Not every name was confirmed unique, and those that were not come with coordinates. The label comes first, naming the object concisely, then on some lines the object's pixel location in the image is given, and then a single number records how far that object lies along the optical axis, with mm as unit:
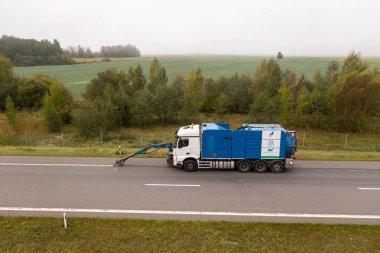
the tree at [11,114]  38062
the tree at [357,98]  35594
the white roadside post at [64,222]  9851
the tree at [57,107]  39188
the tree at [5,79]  47406
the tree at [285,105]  38375
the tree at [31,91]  48719
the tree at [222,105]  44344
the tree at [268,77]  46000
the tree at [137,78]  50034
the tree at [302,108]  38500
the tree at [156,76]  49859
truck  16203
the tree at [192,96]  42625
